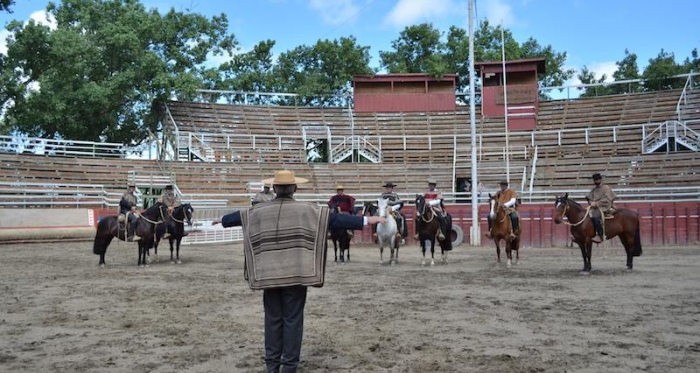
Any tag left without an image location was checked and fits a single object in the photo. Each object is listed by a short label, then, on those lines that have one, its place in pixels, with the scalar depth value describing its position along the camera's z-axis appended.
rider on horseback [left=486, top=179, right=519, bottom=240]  16.34
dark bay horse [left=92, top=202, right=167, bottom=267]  16.53
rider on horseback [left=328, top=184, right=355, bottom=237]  17.94
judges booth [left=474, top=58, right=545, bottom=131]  38.59
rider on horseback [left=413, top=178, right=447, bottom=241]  17.22
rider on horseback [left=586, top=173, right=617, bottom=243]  14.83
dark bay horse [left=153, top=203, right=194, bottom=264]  17.69
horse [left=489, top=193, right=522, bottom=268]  16.23
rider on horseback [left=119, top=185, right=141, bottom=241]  16.48
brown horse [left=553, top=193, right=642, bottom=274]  14.66
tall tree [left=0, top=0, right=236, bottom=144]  34.81
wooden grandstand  30.45
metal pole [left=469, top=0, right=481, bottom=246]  23.48
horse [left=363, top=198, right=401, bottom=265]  17.44
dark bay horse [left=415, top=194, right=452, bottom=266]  17.03
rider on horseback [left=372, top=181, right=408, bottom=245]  16.66
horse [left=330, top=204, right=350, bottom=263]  17.64
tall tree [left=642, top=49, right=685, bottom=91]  40.16
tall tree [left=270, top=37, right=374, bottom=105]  45.62
